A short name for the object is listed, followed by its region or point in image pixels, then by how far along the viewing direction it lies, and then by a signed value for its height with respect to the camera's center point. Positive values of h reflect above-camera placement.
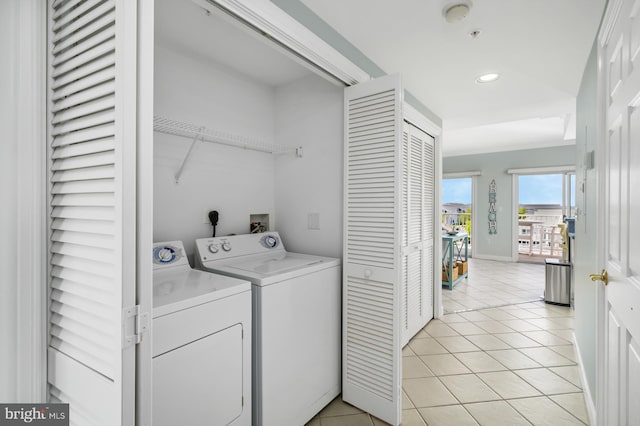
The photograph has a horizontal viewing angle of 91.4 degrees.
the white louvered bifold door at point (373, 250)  1.86 -0.23
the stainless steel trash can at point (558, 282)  3.97 -0.89
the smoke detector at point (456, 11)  1.64 +1.08
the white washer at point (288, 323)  1.59 -0.63
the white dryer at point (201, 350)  1.19 -0.58
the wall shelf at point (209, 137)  1.80 +0.49
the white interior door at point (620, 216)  1.06 -0.01
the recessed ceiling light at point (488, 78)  2.54 +1.12
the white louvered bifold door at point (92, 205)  0.83 +0.02
